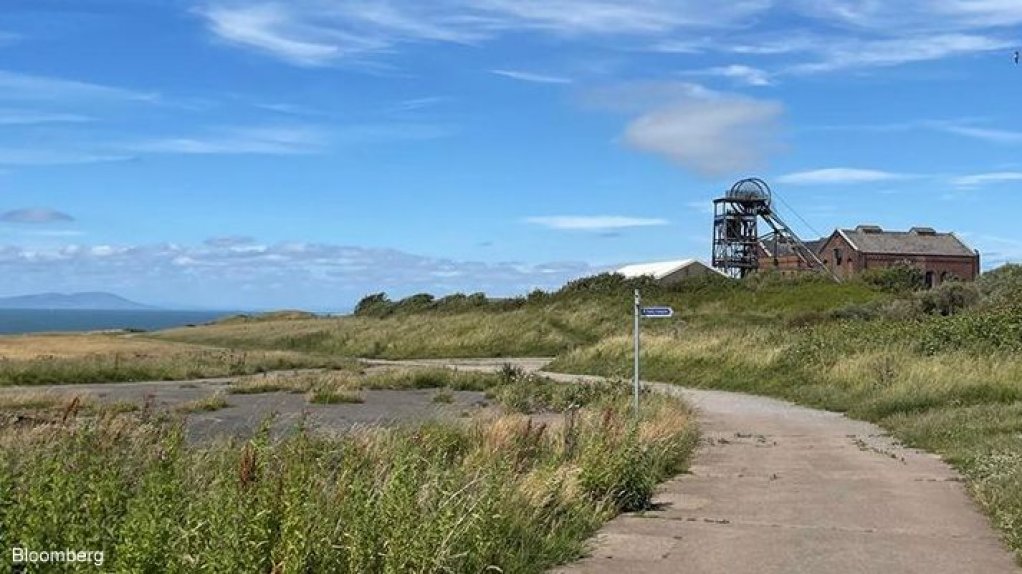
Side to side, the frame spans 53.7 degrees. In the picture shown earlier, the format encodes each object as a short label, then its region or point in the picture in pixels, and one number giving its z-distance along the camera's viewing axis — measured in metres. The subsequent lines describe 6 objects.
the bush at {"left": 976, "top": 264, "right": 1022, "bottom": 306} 38.41
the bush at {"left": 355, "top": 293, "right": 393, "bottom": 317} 88.56
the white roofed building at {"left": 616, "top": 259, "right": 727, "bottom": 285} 83.75
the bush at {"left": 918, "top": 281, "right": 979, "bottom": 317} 47.16
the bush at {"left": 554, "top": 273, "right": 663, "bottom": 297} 70.50
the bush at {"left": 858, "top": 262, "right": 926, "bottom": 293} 67.38
